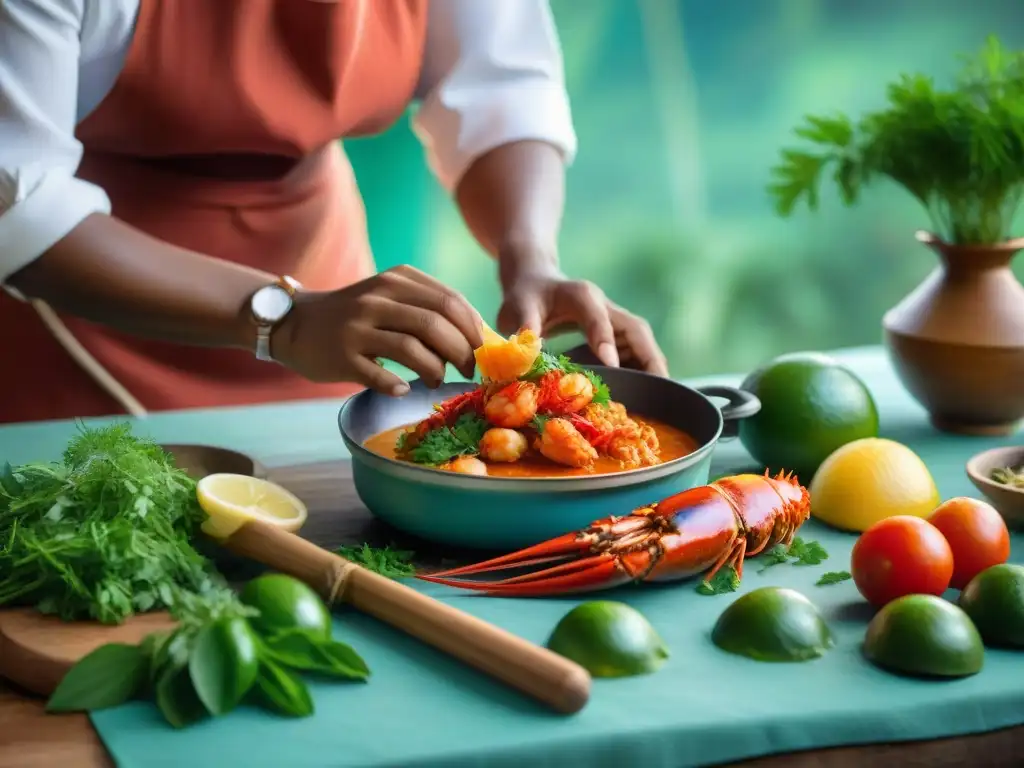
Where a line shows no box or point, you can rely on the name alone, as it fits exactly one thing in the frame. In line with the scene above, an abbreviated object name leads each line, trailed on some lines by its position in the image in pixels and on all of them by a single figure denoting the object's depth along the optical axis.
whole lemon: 1.50
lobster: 1.28
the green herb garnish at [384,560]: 1.35
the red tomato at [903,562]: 1.25
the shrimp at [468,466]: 1.35
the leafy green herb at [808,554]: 1.42
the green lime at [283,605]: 1.10
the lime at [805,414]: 1.67
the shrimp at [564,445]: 1.40
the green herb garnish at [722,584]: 1.33
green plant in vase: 1.81
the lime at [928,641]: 1.13
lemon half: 1.31
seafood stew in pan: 1.41
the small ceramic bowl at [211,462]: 1.53
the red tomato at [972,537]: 1.33
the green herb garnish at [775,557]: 1.41
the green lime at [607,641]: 1.13
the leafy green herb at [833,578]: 1.35
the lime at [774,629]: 1.17
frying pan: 1.31
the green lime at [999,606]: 1.18
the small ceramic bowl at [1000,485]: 1.48
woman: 1.70
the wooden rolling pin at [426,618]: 1.04
